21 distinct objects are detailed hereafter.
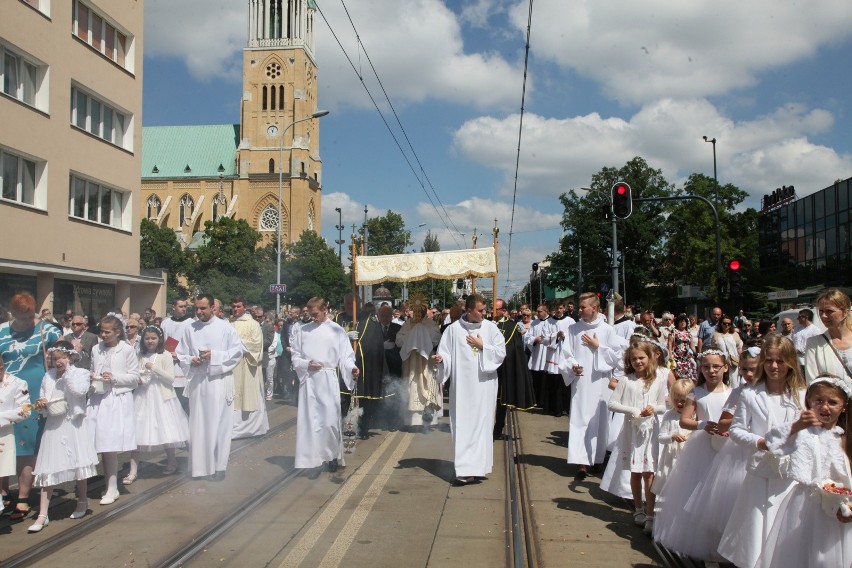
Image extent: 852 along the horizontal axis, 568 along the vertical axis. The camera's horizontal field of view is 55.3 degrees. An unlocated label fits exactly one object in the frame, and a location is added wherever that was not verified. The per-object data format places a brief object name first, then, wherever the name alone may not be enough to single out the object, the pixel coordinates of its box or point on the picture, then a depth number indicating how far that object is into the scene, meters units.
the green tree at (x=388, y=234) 80.31
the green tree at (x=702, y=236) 52.88
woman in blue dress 6.91
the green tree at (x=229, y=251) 61.53
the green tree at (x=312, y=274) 57.94
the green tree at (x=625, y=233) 59.72
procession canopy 17.50
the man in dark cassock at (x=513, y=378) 9.95
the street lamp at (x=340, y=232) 60.61
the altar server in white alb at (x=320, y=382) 8.84
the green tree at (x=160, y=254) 65.62
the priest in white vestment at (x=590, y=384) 8.61
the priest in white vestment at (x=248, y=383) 11.95
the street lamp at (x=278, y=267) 29.63
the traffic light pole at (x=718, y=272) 20.55
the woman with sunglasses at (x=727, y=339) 14.20
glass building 36.69
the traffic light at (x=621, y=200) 16.94
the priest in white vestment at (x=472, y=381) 8.35
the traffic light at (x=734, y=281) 19.18
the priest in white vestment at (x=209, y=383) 8.49
